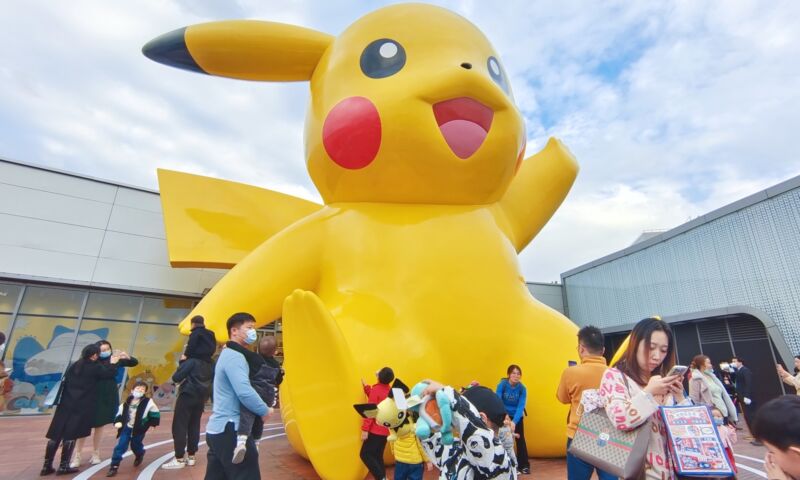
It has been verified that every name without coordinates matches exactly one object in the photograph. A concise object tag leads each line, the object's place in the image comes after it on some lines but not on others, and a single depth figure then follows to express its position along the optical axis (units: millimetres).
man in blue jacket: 2316
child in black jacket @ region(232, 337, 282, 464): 2334
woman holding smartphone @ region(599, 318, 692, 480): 1601
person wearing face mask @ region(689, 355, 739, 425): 4234
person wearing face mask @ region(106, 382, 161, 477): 4008
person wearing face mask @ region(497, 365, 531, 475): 3804
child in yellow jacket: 2969
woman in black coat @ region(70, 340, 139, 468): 4094
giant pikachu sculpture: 3973
